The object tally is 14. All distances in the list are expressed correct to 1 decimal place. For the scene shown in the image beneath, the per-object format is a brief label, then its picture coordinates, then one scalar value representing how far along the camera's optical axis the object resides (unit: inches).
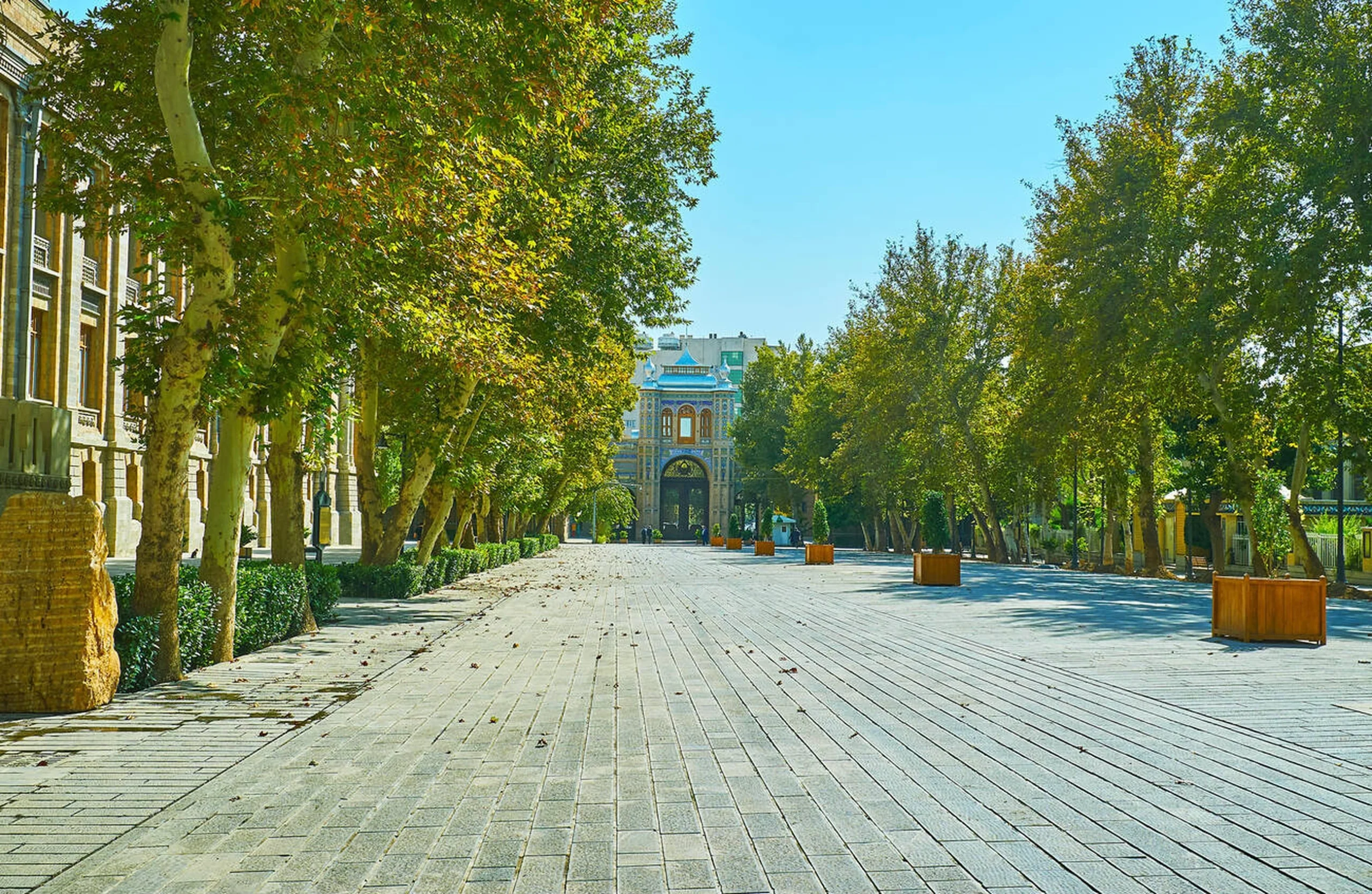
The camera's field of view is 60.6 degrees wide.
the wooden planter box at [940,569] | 1080.8
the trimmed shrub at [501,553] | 1411.2
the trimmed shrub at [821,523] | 2134.6
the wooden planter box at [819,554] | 1644.9
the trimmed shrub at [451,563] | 1077.1
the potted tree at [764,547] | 2121.1
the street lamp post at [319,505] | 1039.6
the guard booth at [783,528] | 3019.2
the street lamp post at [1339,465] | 948.6
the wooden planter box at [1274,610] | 542.6
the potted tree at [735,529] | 3278.3
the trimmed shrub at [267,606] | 500.7
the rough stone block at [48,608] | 335.6
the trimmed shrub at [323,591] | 654.5
